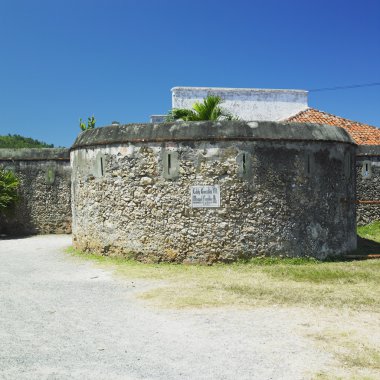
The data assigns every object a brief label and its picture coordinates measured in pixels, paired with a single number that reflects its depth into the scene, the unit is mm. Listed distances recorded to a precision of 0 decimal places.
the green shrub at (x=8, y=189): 16438
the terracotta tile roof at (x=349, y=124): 19328
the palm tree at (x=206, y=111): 13461
